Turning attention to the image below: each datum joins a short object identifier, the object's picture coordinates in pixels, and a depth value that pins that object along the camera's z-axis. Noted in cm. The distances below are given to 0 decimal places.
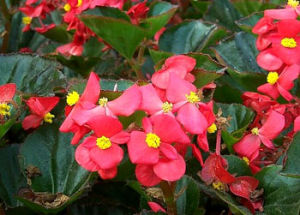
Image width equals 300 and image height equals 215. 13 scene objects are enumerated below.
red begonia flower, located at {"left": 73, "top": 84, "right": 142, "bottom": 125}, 68
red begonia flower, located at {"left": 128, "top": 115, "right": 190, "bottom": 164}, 66
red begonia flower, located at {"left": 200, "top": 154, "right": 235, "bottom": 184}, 78
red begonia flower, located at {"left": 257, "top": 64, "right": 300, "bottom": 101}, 91
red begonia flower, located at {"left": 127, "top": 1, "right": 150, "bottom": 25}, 104
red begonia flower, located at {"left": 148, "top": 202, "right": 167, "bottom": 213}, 83
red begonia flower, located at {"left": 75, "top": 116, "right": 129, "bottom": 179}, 67
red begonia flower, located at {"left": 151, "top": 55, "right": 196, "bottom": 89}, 76
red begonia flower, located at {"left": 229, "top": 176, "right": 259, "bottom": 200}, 79
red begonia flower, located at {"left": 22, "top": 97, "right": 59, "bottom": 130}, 93
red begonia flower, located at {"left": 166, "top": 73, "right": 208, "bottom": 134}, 69
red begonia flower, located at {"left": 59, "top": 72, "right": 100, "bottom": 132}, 71
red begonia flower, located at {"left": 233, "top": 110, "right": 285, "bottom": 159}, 85
